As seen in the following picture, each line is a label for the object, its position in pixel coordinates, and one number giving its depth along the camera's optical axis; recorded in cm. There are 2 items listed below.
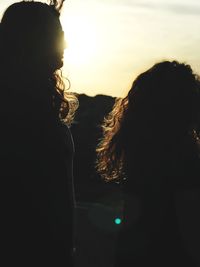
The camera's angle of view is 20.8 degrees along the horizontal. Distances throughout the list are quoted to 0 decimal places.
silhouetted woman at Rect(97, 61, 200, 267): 296
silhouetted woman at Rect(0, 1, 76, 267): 236
